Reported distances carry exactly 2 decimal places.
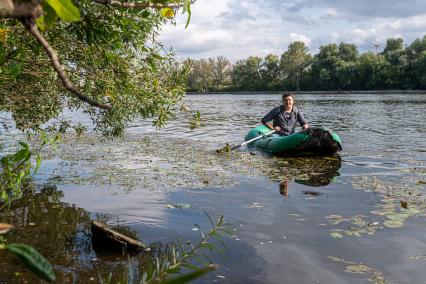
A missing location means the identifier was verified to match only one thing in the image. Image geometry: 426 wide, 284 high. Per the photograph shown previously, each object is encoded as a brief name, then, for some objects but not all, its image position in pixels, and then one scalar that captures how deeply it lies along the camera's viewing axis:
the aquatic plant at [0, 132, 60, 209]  3.49
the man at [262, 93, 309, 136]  15.45
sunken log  6.06
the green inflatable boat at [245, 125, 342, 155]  13.65
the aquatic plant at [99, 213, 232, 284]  0.73
